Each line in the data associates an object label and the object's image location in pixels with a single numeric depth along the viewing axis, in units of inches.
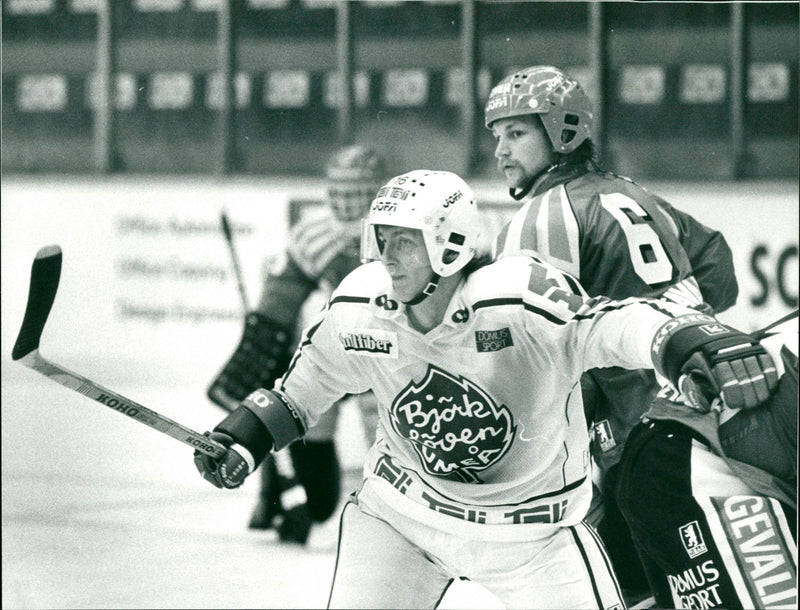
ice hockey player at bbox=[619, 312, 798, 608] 186.2
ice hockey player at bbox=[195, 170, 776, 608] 190.2
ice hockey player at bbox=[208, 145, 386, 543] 298.8
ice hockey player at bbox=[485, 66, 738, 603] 222.2
